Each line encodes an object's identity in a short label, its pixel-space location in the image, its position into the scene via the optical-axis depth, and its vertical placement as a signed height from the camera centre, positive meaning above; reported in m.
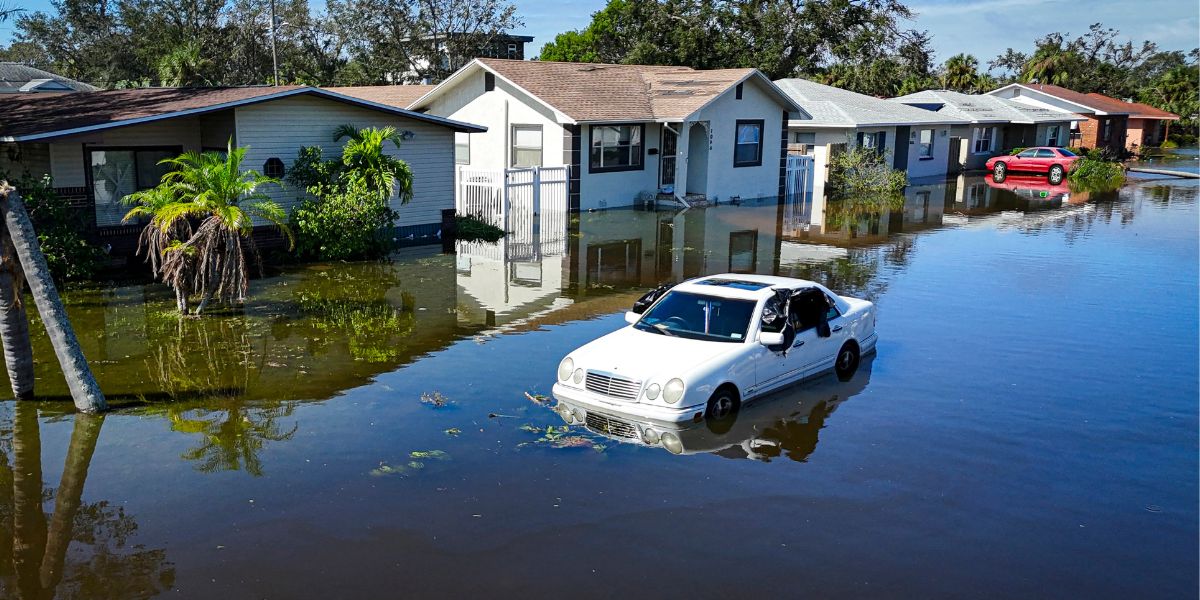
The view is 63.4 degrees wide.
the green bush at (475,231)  24.77 -2.17
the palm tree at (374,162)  21.08 -0.41
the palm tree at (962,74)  67.69 +5.60
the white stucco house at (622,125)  29.95 +0.75
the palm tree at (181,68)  50.28 +3.72
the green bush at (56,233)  16.88 -1.66
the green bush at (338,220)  20.61 -1.64
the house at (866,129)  39.53 +1.05
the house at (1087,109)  60.12 +3.02
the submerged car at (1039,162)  46.44 -0.31
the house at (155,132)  18.95 +0.16
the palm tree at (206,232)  14.62 -1.39
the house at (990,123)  49.81 +1.79
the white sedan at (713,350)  10.30 -2.26
